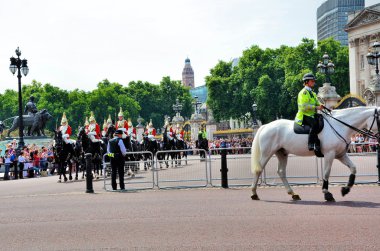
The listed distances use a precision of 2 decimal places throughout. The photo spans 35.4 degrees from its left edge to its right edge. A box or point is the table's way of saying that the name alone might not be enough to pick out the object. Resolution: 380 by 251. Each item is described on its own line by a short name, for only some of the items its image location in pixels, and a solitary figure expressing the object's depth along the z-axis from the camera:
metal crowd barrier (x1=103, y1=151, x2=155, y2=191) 18.12
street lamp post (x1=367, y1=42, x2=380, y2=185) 33.15
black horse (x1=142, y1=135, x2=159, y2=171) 31.64
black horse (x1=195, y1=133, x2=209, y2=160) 39.09
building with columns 72.38
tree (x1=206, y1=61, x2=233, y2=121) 84.06
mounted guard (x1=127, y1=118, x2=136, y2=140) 31.12
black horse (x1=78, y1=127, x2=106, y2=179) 23.88
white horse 12.34
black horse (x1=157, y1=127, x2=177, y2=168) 33.56
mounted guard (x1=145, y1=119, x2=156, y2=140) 32.64
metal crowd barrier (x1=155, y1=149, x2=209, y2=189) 17.70
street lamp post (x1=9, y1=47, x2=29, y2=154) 32.92
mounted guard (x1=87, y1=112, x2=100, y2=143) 24.08
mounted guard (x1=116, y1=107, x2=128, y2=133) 27.33
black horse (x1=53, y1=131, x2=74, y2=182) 24.89
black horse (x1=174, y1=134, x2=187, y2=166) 36.47
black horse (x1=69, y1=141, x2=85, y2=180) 26.22
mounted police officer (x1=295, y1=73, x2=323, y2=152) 12.46
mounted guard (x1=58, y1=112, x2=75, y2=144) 25.00
